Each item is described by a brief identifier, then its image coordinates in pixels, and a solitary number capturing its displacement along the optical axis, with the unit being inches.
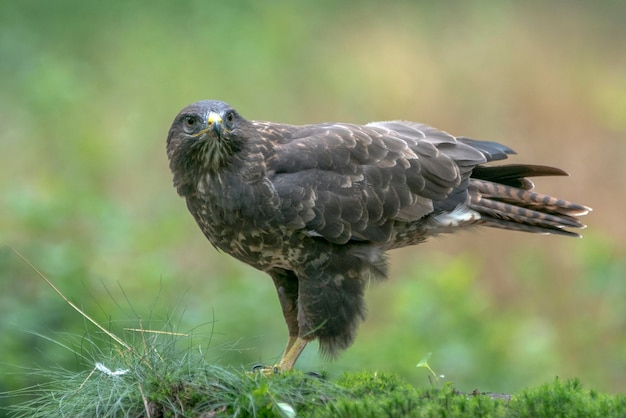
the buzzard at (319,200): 430.3
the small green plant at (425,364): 366.3
